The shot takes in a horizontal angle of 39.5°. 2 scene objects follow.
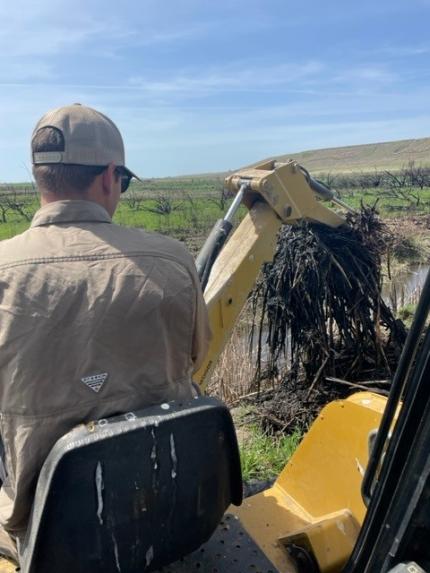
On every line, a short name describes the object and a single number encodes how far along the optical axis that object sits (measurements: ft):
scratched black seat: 4.89
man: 5.13
